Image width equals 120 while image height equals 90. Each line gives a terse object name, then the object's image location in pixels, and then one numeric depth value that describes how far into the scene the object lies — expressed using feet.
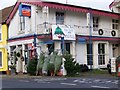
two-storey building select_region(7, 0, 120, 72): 48.47
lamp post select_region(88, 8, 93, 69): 52.37
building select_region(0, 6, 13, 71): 57.83
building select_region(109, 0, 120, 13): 60.92
